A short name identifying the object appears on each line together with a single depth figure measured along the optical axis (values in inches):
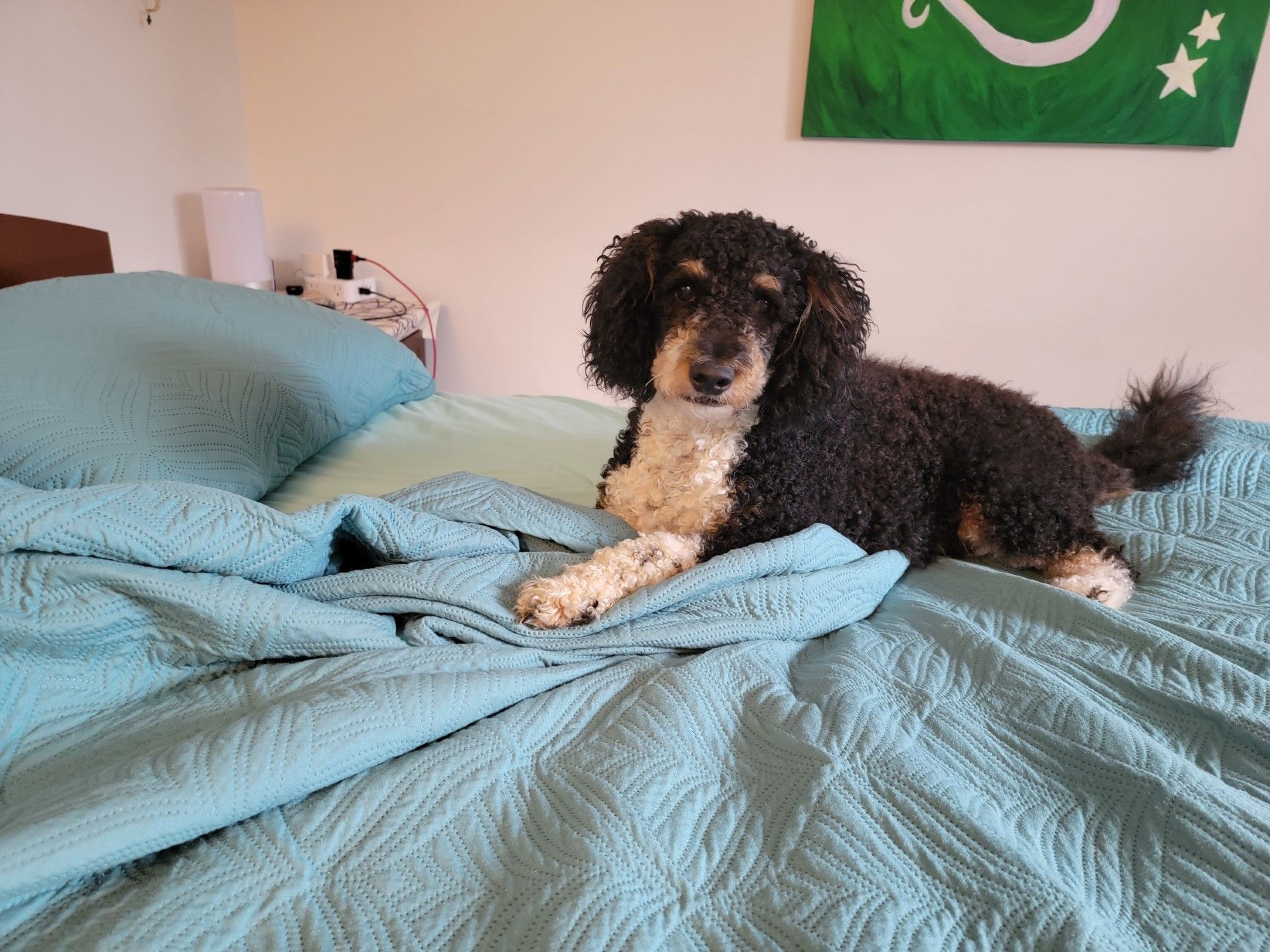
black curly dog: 49.5
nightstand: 103.4
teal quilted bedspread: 26.8
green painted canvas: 97.2
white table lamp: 94.7
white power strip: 109.5
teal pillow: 47.6
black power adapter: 112.4
